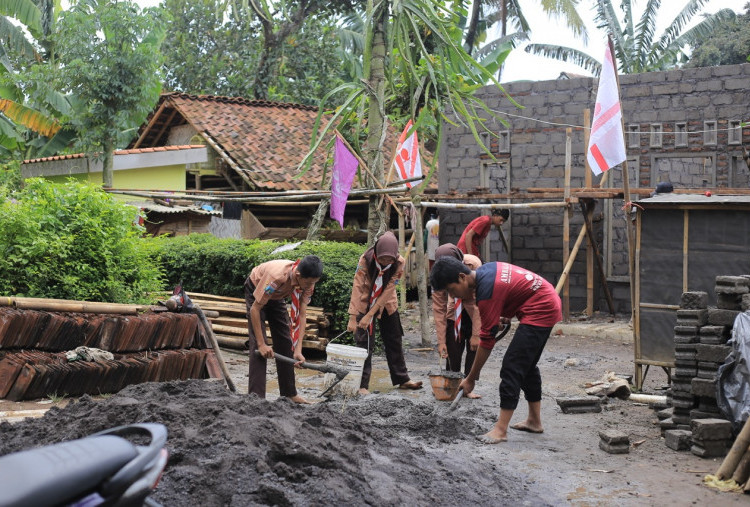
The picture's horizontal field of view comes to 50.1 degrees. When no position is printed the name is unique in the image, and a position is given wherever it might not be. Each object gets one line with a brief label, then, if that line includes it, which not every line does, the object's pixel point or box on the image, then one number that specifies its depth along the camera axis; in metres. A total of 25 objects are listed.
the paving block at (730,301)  6.82
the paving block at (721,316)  6.80
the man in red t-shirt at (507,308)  6.38
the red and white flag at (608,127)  8.69
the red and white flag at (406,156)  12.70
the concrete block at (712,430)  6.17
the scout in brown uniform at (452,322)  8.89
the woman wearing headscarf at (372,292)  8.66
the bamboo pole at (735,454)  5.43
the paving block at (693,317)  7.15
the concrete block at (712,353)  6.70
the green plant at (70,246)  8.19
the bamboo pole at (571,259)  13.44
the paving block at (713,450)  6.19
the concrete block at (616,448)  6.35
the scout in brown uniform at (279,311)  7.36
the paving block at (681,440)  6.44
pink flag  11.41
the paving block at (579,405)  7.90
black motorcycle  2.28
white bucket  7.96
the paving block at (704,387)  6.61
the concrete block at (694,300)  7.30
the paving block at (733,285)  6.74
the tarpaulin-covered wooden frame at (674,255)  8.55
